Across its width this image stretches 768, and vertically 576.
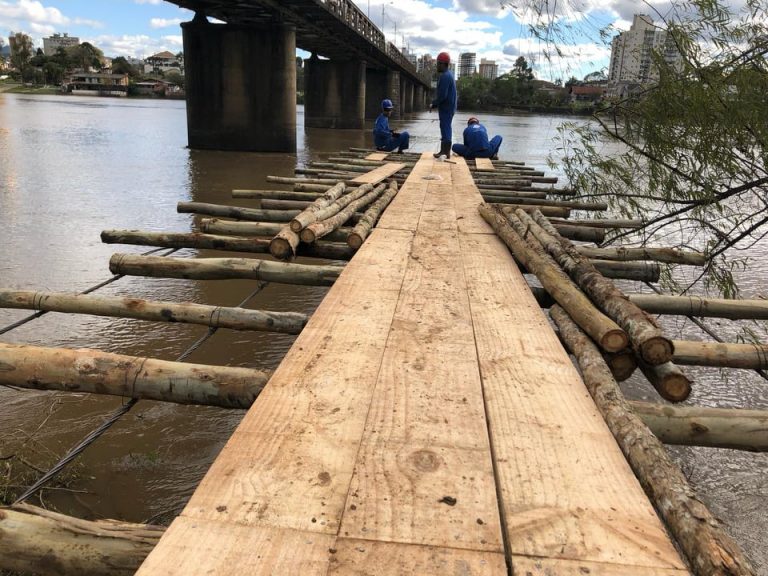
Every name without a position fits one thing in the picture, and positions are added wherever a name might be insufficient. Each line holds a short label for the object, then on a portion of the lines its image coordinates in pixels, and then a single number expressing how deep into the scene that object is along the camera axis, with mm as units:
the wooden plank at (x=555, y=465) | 1581
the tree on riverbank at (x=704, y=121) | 5102
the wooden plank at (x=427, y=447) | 1616
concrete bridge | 23016
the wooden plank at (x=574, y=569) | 1478
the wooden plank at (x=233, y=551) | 1451
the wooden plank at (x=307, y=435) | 1666
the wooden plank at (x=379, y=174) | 7940
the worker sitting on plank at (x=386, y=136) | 13930
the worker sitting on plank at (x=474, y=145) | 12844
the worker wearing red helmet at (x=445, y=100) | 10727
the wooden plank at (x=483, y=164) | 11112
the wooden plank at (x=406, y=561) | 1460
